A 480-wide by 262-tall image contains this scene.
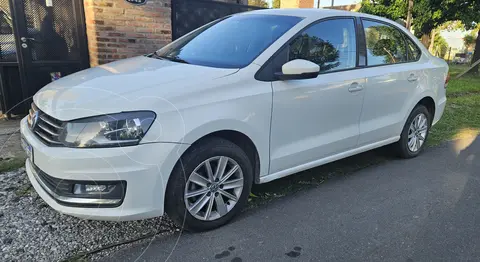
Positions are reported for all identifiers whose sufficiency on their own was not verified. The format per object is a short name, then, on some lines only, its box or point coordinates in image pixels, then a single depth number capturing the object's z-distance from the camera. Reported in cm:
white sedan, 250
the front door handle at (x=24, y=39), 551
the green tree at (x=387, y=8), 1587
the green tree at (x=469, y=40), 4206
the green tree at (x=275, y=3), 4698
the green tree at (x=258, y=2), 4565
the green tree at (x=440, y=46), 3809
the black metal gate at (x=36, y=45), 549
